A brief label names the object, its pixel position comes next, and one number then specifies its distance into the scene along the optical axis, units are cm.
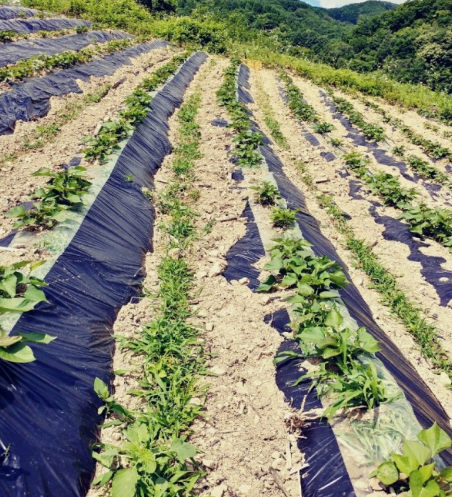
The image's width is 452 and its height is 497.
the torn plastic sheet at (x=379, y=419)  238
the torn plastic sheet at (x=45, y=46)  1241
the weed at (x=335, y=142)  1012
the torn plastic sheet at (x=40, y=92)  833
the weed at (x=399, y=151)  1053
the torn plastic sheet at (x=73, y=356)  220
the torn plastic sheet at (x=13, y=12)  1993
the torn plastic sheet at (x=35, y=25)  1827
